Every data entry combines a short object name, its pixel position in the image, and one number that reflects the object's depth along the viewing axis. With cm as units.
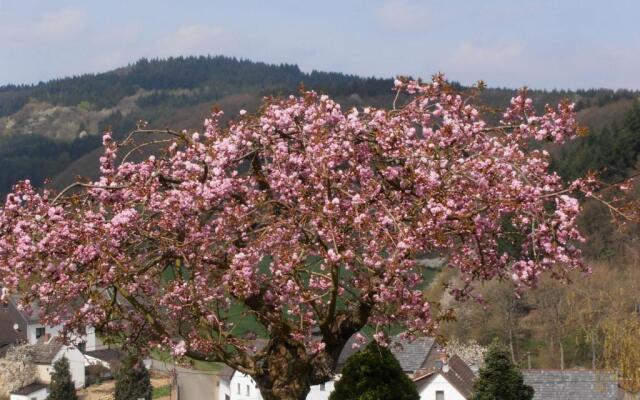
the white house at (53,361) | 6850
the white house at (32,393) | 6662
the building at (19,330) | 7788
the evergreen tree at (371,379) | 2245
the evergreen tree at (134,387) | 5397
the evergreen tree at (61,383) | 5816
